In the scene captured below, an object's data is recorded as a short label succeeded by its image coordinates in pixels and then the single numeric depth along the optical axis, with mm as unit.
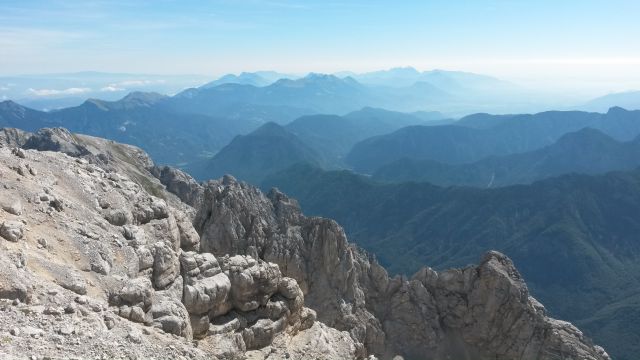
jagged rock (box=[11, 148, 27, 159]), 35012
